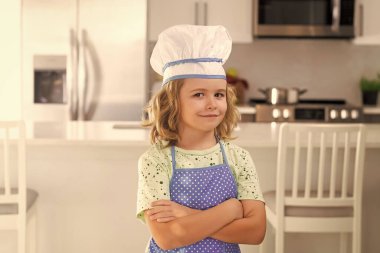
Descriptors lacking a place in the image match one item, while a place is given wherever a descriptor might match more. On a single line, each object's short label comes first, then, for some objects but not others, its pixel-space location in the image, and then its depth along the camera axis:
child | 1.47
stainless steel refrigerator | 4.39
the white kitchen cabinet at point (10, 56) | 4.46
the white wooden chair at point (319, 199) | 2.49
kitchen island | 2.86
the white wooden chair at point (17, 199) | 2.49
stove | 4.62
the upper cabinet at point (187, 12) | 4.80
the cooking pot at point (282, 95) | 4.69
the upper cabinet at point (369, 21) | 4.81
